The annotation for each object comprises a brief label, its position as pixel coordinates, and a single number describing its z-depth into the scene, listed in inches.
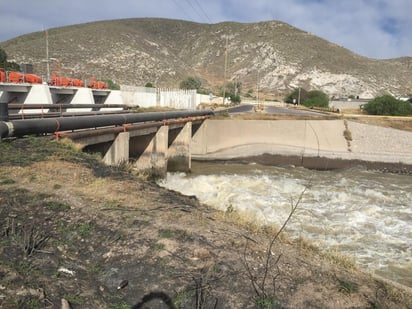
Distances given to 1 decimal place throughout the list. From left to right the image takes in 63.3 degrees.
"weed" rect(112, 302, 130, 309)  143.7
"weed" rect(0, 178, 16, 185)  261.3
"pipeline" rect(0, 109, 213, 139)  380.8
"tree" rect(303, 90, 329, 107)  2874.0
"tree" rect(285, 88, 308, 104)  3661.4
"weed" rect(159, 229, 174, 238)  206.1
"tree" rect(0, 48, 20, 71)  1987.0
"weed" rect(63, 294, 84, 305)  139.4
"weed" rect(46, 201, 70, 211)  227.4
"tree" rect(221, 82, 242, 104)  3346.0
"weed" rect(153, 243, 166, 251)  191.2
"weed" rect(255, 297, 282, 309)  152.9
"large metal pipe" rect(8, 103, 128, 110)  828.6
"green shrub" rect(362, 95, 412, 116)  1747.0
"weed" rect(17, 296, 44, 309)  127.9
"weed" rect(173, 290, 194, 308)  149.7
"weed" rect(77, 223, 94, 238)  199.7
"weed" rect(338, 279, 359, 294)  173.5
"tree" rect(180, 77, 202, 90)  3297.2
